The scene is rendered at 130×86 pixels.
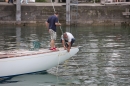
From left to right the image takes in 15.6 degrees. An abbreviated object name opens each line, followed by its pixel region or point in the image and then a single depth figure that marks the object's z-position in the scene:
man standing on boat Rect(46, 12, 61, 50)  22.88
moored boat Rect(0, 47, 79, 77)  20.25
